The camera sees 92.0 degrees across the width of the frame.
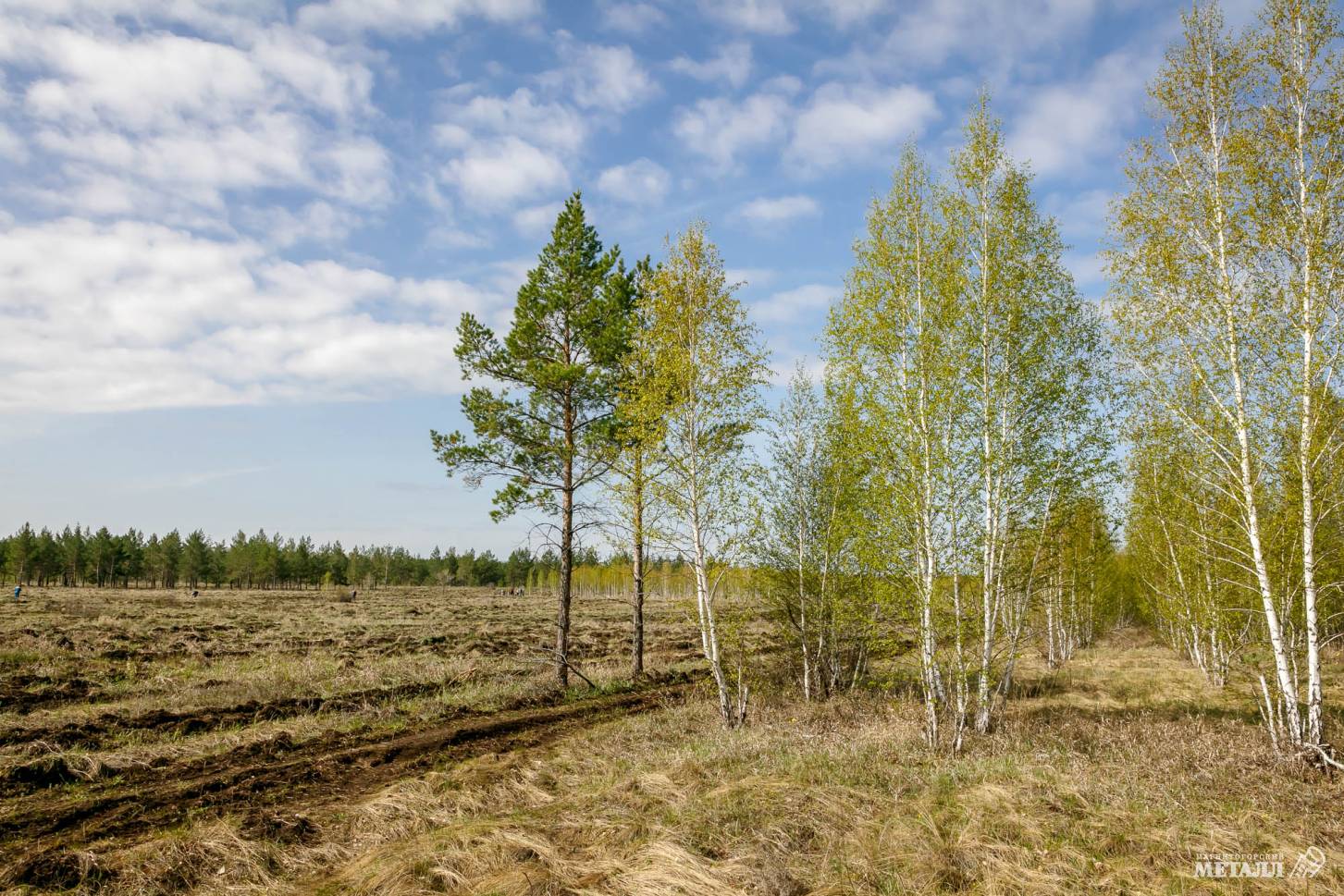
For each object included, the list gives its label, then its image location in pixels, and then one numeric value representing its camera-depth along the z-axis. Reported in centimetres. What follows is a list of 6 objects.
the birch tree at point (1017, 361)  1124
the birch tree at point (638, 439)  1296
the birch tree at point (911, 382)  1065
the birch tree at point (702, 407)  1266
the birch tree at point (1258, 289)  959
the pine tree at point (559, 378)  1670
